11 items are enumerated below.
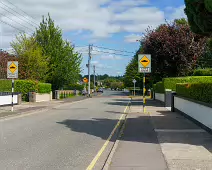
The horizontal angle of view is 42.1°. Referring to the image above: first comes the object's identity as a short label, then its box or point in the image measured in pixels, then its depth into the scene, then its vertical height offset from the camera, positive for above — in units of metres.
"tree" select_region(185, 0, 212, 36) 8.49 +2.19
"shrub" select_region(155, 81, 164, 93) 26.35 -0.36
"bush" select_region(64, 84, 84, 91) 53.42 -0.70
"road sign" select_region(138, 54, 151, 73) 16.84 +1.29
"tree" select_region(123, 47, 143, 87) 58.45 +2.22
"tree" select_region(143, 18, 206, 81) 25.56 +3.37
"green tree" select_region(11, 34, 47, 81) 30.67 +2.68
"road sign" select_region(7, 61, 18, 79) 17.61 +0.90
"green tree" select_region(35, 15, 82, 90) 34.60 +3.70
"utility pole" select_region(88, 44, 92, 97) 49.31 +5.05
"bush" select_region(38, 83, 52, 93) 29.45 -0.50
